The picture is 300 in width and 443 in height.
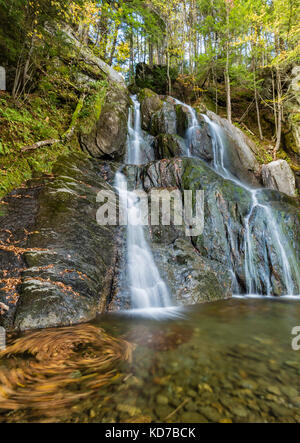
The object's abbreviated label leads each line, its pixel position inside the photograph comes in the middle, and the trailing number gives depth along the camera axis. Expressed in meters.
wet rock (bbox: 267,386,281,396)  1.82
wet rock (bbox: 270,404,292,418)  1.59
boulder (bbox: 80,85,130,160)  8.34
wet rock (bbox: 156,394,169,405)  1.67
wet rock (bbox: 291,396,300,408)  1.71
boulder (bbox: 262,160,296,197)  10.46
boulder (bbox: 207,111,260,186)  10.07
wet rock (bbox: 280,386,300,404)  1.80
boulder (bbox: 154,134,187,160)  9.06
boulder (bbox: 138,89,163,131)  10.74
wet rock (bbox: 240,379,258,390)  1.87
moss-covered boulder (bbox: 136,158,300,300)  5.43
